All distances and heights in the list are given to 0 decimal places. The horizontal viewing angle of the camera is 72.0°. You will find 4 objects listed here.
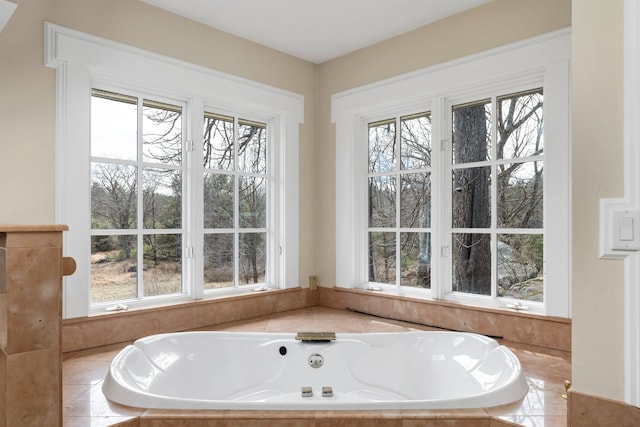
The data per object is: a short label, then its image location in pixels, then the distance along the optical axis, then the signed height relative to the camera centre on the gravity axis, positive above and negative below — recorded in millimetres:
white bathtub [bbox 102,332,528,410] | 2141 -792
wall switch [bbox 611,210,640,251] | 1229 -43
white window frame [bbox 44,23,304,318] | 2234 +603
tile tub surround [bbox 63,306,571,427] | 1539 -710
